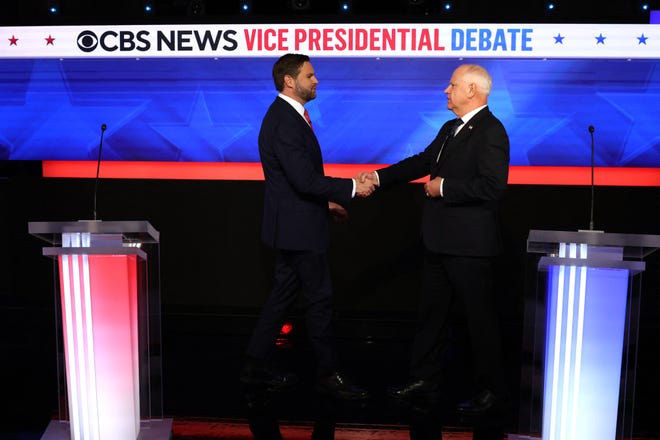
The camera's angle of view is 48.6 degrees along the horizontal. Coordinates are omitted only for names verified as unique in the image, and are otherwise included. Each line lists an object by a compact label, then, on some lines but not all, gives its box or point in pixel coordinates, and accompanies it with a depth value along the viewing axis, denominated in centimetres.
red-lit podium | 248
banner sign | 465
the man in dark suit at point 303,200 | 321
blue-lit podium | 241
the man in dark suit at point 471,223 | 303
